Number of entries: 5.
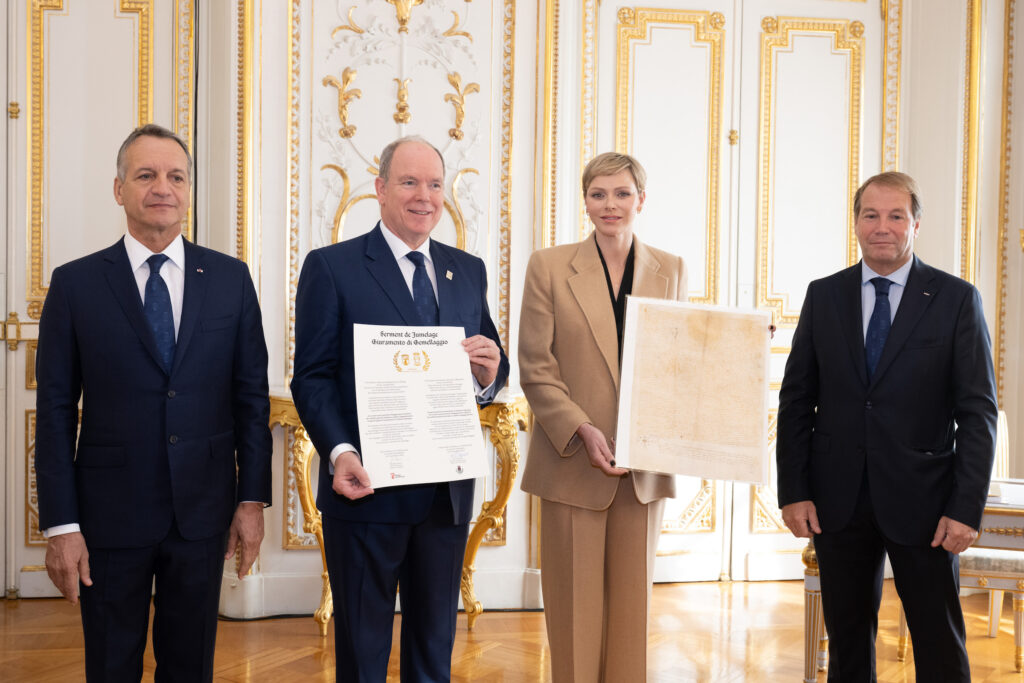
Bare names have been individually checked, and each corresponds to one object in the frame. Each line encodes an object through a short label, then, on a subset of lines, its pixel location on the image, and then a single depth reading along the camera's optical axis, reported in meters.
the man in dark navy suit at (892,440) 2.26
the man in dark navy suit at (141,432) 1.92
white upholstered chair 3.42
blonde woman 2.39
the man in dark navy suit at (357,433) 2.02
